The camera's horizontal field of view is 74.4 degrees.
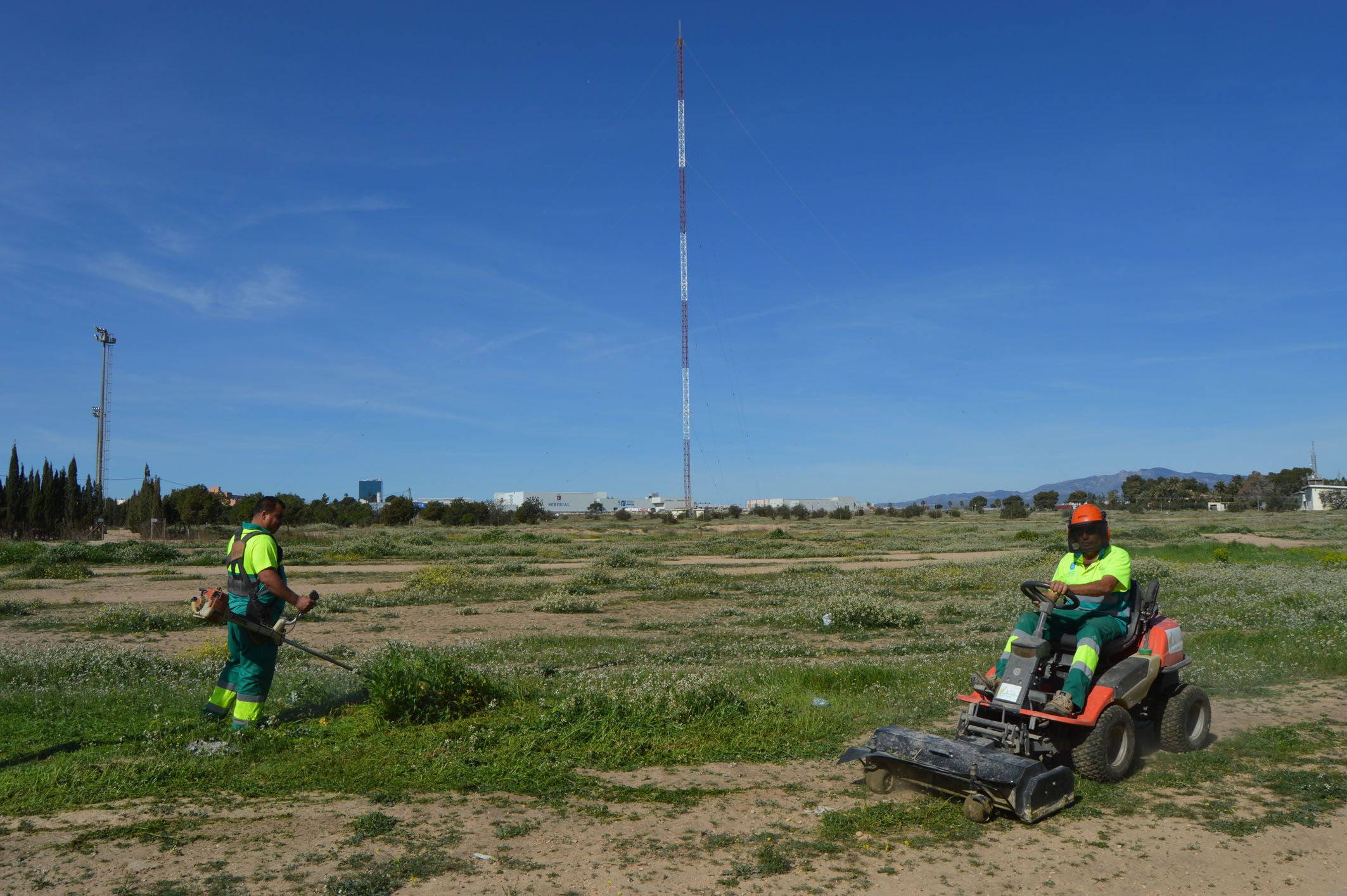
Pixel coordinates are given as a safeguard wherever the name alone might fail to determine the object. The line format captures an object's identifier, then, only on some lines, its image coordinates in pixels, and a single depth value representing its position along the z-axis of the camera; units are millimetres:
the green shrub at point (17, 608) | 21984
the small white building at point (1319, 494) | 119250
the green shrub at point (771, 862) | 5469
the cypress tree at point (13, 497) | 65500
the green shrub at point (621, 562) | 40062
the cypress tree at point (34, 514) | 66062
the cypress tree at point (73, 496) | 68062
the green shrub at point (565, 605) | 23031
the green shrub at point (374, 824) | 5961
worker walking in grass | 8211
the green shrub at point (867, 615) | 19047
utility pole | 68750
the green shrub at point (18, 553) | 38362
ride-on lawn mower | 6305
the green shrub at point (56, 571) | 33281
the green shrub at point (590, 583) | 28172
